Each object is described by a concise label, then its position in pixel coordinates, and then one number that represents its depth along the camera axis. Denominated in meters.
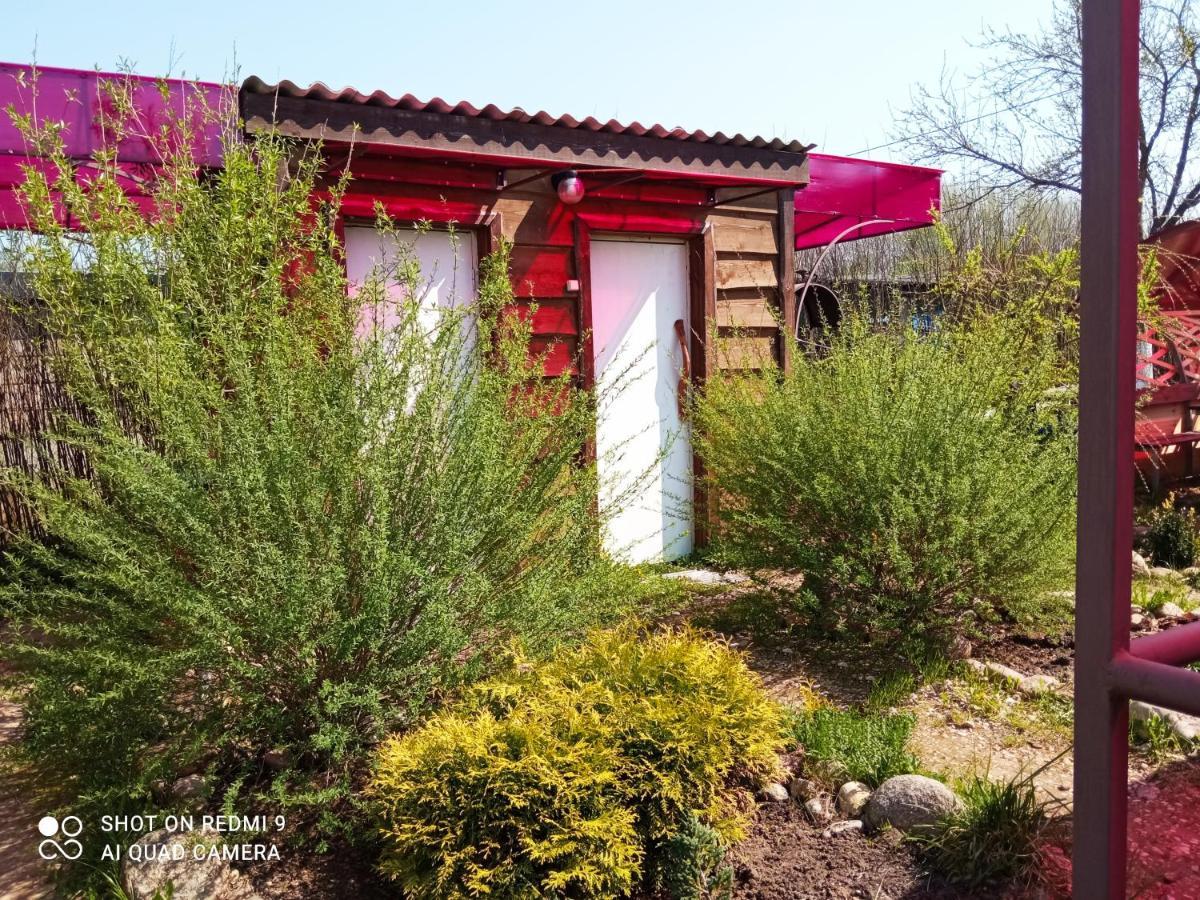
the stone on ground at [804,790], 2.82
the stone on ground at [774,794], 2.82
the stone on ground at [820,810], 2.71
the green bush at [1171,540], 5.96
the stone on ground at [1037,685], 3.77
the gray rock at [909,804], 2.57
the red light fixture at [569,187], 5.47
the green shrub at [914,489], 3.87
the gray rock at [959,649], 4.13
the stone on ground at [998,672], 3.90
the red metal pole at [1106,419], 1.35
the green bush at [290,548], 2.61
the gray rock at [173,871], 2.42
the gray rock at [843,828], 2.64
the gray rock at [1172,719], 3.30
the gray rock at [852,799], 2.74
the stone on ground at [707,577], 5.29
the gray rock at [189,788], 2.79
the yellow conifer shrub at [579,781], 2.27
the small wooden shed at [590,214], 4.88
